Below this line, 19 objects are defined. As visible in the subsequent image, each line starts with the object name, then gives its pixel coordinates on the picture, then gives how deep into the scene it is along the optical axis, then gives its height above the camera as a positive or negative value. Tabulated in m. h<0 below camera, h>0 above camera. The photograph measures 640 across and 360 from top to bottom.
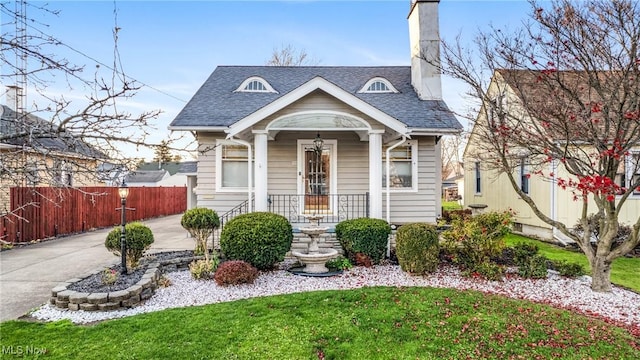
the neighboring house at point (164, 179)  41.03 +0.97
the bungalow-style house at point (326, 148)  8.97 +1.09
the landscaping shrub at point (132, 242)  7.54 -1.14
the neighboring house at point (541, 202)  11.94 -0.65
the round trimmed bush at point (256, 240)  7.55 -1.12
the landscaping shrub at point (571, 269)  7.67 -1.81
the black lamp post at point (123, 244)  6.93 -1.11
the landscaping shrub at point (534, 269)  7.55 -1.77
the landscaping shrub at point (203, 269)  7.46 -1.69
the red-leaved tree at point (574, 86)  5.97 +1.83
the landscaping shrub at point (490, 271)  7.43 -1.78
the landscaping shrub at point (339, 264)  8.15 -1.75
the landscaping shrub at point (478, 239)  7.88 -1.18
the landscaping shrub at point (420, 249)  7.64 -1.34
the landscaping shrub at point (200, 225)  8.58 -0.89
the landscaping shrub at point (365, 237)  8.27 -1.19
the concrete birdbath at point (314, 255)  7.86 -1.50
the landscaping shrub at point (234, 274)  6.91 -1.67
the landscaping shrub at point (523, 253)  8.07 -1.54
